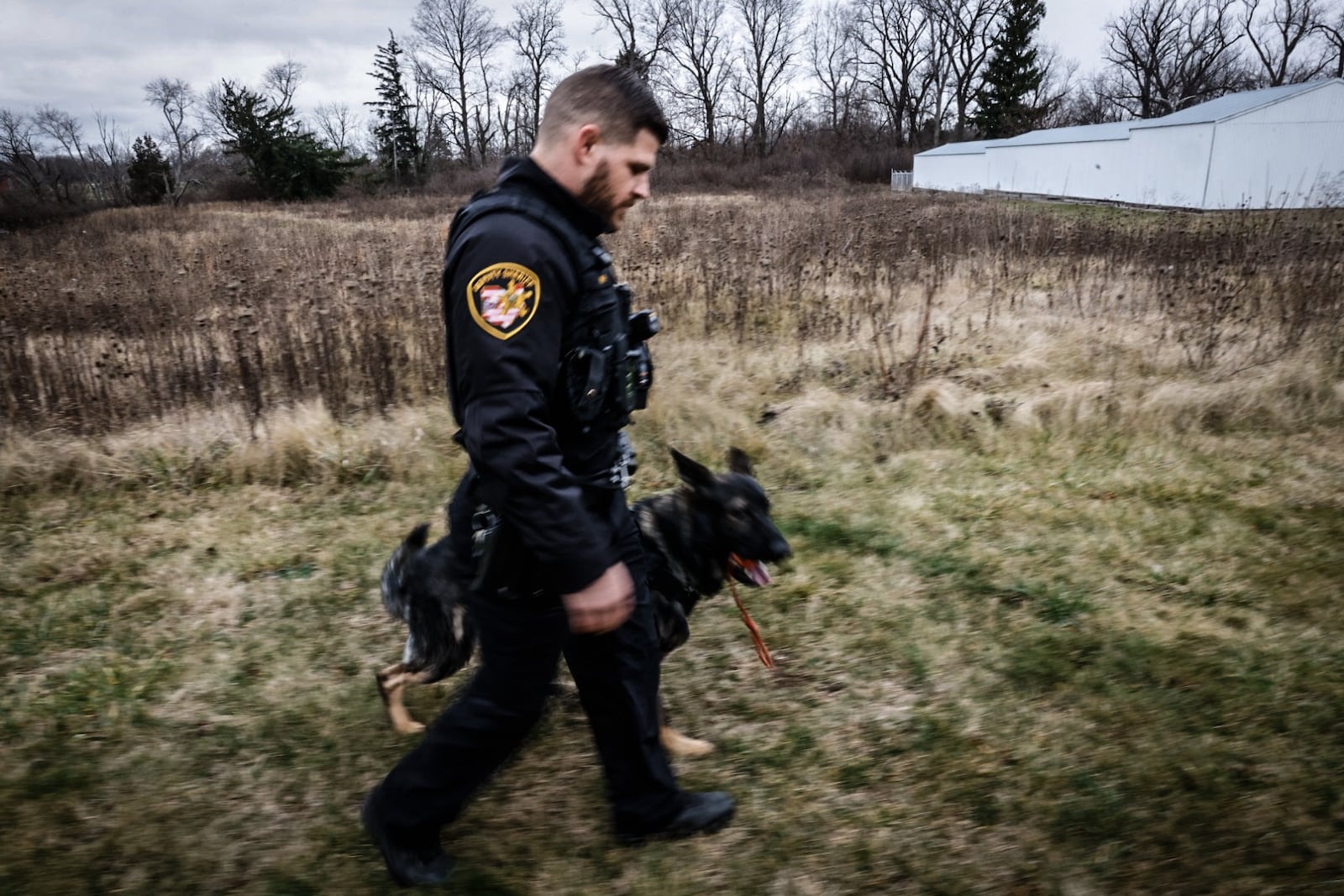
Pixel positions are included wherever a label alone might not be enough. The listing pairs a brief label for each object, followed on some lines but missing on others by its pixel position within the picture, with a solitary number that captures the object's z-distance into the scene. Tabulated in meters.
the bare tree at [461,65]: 53.75
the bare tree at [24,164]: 29.86
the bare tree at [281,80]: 52.22
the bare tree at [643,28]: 51.03
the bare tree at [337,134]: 59.41
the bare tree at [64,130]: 51.61
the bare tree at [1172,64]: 53.97
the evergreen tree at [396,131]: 42.06
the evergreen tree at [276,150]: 33.97
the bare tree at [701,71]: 51.94
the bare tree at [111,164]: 42.94
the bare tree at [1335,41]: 49.72
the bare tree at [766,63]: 53.97
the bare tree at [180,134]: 47.69
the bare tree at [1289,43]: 52.34
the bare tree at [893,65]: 56.16
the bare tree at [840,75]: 57.47
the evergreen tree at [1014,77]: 49.09
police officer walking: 1.55
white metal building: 23.19
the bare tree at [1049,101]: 51.78
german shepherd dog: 2.59
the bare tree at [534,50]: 54.19
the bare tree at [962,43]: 53.53
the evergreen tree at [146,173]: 34.94
